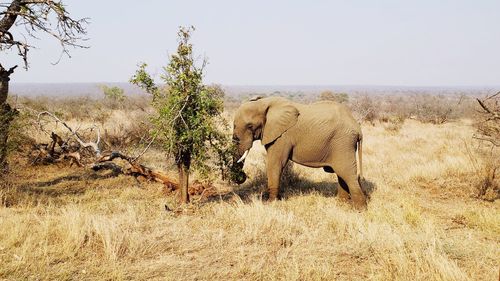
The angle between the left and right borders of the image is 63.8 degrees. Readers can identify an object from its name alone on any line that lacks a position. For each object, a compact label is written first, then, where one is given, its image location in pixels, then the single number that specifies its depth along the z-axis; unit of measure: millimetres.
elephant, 8062
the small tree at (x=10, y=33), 8148
